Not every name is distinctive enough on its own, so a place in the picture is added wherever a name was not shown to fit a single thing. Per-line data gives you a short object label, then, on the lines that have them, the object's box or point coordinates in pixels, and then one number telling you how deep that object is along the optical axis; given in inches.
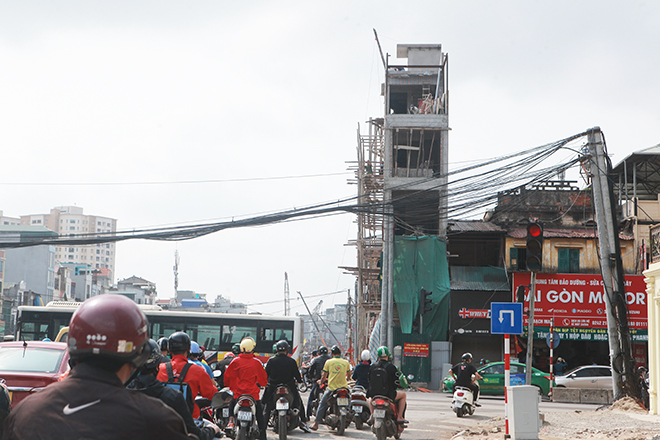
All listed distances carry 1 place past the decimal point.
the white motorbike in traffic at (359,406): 478.9
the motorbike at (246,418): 391.9
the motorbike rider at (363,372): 506.6
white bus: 1022.4
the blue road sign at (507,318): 461.7
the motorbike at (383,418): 425.7
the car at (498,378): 997.2
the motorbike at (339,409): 490.9
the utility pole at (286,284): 4384.8
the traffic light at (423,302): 1030.6
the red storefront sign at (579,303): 1239.5
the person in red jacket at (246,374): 398.6
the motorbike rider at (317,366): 623.2
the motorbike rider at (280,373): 449.7
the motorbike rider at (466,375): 663.8
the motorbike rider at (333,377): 496.1
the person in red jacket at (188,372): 254.7
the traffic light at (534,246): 467.5
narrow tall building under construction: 1413.5
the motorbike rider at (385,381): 438.9
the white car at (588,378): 1058.7
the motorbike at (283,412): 436.1
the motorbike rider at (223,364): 525.2
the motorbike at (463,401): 653.9
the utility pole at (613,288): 656.4
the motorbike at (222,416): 433.1
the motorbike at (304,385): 922.9
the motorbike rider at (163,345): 287.3
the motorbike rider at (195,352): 329.7
